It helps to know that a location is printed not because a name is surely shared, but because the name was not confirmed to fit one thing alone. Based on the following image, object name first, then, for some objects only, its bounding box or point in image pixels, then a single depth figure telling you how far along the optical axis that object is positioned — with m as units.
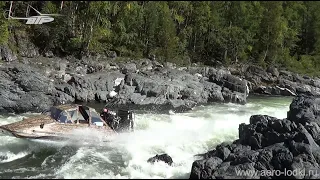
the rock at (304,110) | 17.48
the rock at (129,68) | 36.72
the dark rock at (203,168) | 13.43
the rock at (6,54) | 34.91
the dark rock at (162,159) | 15.53
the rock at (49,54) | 40.84
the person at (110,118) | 19.33
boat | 16.61
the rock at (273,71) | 47.27
